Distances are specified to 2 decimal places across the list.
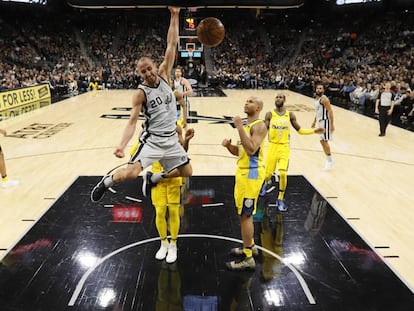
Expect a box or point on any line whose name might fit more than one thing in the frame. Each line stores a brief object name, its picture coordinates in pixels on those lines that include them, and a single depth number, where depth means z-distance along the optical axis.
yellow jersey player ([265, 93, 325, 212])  5.32
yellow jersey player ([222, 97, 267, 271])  3.69
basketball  5.40
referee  10.01
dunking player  3.68
